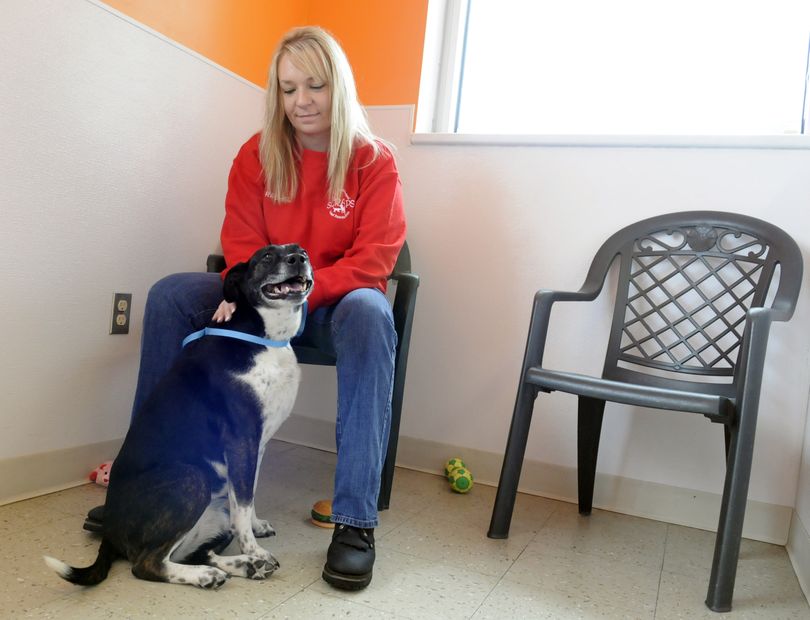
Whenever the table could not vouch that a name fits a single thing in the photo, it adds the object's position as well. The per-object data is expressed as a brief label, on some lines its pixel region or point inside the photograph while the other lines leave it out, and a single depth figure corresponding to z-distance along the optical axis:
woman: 1.65
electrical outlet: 1.93
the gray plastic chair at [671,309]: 1.77
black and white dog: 1.27
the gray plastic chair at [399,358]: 1.86
